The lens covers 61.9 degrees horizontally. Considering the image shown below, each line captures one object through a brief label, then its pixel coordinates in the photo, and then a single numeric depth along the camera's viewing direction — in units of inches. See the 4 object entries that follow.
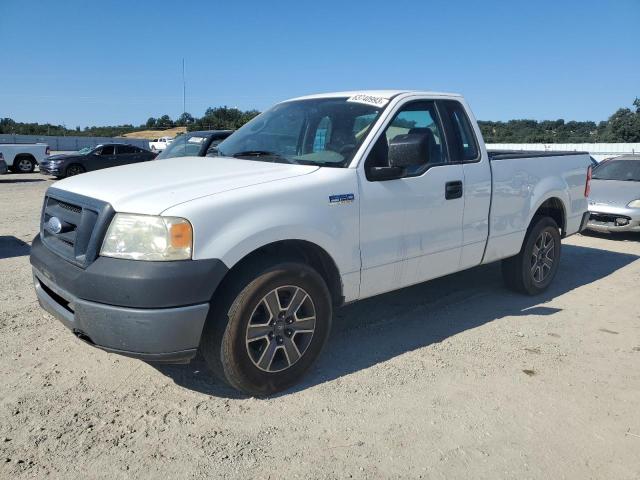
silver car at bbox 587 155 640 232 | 354.6
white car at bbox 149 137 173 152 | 1738.4
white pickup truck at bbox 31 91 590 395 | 116.0
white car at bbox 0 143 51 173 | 857.5
